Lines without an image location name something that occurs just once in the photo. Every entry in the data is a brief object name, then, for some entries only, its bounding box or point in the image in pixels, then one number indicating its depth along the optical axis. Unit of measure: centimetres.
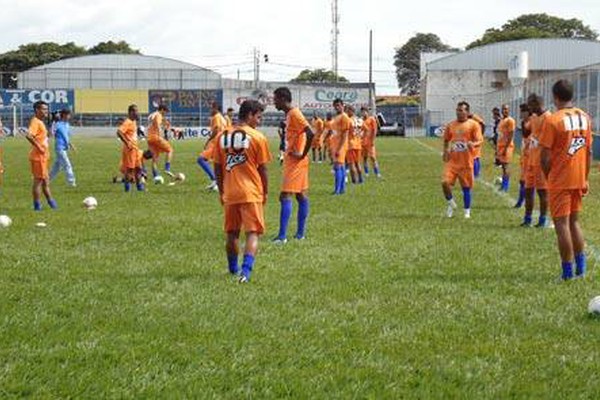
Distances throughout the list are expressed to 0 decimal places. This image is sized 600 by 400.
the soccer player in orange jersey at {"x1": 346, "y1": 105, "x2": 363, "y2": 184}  2172
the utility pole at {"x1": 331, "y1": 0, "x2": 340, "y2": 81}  9212
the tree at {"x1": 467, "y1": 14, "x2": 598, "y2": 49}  10994
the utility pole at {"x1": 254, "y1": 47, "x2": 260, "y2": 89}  9546
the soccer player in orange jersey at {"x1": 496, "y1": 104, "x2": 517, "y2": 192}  1842
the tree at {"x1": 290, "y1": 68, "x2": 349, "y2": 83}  11719
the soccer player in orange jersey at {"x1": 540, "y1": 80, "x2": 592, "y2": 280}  877
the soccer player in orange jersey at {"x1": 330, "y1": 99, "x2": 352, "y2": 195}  1839
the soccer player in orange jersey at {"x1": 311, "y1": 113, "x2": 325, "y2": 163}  2874
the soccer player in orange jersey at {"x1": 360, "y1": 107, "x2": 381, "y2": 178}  2459
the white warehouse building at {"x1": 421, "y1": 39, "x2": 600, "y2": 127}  7644
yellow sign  7419
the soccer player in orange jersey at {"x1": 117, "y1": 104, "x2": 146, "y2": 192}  1902
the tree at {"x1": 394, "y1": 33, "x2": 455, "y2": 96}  12750
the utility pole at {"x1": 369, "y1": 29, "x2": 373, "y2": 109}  7550
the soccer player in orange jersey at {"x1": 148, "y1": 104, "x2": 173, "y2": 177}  2112
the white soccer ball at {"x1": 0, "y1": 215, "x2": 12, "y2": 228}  1310
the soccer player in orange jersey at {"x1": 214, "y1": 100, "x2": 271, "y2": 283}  875
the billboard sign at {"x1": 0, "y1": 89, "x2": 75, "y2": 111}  7288
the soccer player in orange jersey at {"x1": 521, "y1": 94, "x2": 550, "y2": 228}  1159
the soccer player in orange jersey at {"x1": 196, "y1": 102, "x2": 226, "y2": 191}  1996
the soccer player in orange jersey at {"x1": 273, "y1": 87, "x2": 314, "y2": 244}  1152
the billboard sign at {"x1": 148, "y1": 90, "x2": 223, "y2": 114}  7356
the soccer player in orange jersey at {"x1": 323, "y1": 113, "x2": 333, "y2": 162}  2064
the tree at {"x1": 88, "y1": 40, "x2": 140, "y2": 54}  11718
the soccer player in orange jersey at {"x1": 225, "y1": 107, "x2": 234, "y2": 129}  2182
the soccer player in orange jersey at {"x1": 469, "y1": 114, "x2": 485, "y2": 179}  2320
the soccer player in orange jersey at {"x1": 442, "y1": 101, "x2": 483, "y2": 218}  1400
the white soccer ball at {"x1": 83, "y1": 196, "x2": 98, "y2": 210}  1599
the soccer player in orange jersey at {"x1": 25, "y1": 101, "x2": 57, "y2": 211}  1538
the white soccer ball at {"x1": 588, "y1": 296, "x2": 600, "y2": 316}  729
